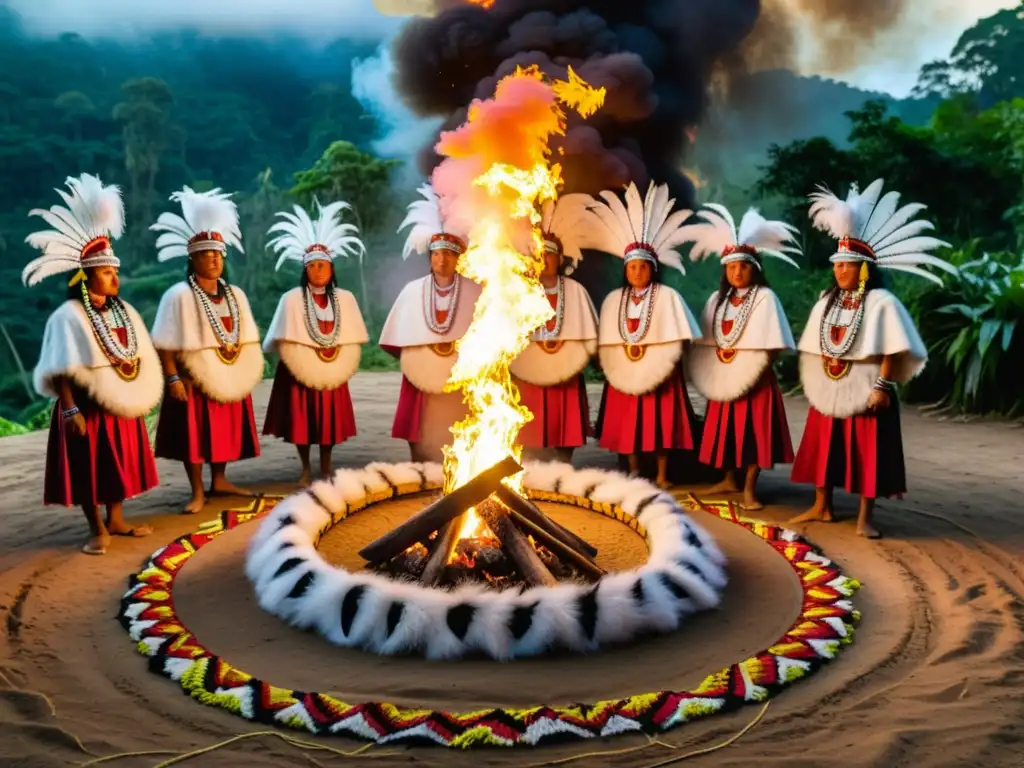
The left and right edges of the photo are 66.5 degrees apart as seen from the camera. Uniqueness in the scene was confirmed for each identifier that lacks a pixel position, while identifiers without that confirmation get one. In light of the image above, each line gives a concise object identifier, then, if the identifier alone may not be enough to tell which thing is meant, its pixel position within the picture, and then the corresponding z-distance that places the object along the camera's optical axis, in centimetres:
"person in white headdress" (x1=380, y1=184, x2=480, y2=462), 595
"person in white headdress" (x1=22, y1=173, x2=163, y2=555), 455
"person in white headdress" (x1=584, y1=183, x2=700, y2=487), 585
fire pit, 333
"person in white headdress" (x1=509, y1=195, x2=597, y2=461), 601
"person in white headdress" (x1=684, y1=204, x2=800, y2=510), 555
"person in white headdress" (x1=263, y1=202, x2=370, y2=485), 593
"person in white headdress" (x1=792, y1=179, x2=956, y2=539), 490
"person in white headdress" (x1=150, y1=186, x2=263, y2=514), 534
